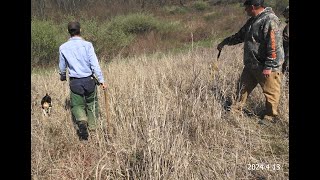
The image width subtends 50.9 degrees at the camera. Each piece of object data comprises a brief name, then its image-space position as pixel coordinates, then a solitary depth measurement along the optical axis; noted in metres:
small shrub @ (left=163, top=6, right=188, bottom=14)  28.44
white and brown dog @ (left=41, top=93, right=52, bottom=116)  4.65
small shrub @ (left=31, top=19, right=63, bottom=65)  14.24
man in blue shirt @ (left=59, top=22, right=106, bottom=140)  4.01
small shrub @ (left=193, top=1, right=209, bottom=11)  31.19
